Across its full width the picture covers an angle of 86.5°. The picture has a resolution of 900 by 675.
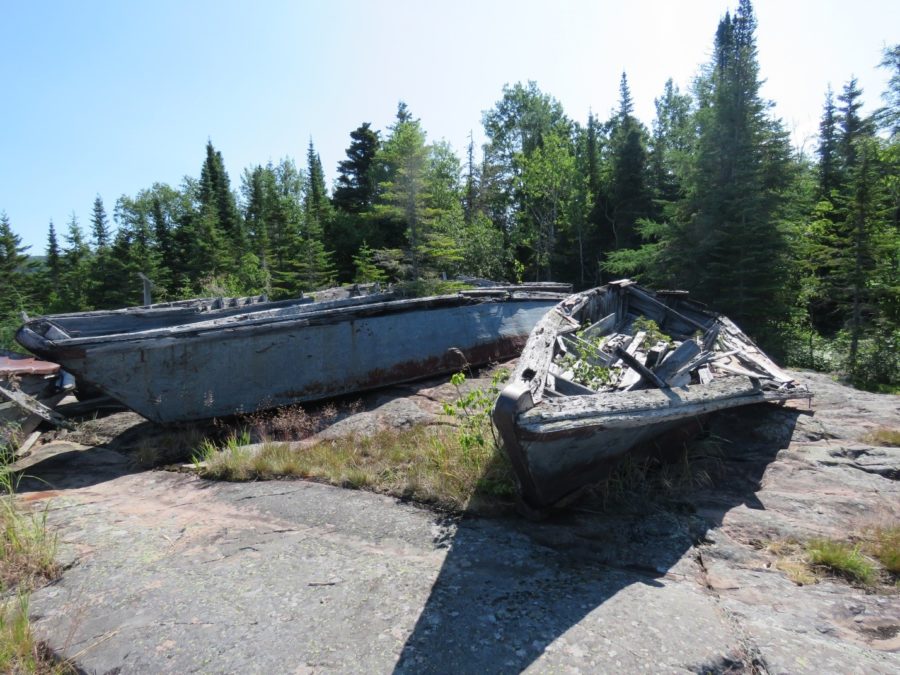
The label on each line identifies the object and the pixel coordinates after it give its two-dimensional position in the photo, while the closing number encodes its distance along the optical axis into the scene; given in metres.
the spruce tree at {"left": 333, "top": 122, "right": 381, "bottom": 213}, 37.38
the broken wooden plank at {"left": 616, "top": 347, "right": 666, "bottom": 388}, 3.72
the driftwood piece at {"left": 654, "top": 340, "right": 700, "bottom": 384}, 4.89
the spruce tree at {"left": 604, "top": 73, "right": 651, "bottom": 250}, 28.48
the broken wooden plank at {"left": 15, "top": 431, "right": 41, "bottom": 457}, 5.68
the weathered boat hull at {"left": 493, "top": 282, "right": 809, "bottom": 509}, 2.96
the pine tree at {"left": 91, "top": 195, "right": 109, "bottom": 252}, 45.28
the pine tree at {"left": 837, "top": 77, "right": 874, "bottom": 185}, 27.27
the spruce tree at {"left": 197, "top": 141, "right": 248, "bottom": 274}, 33.59
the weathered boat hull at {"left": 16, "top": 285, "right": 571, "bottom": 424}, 5.84
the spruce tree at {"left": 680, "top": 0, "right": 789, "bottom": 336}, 13.21
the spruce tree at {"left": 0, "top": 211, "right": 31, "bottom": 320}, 29.45
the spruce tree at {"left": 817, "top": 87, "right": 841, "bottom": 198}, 26.98
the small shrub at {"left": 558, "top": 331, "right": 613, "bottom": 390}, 4.06
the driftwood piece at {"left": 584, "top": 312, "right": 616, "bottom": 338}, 6.54
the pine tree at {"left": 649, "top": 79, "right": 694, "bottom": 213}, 16.13
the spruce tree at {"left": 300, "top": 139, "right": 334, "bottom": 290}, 22.11
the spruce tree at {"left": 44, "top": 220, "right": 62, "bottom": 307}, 37.88
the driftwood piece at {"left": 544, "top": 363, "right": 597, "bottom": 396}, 3.73
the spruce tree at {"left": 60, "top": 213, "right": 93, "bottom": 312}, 30.61
